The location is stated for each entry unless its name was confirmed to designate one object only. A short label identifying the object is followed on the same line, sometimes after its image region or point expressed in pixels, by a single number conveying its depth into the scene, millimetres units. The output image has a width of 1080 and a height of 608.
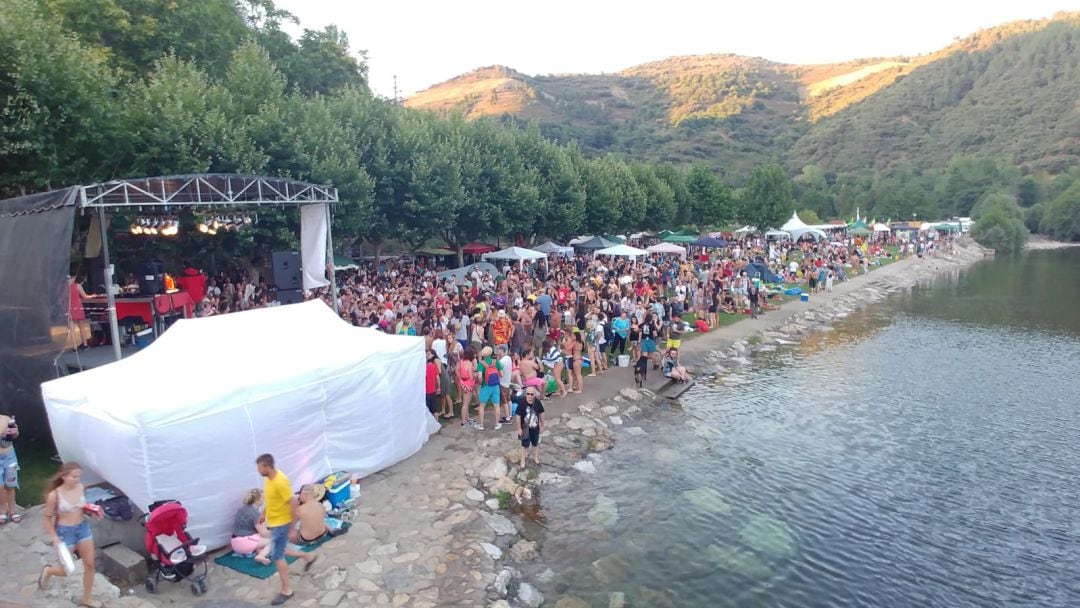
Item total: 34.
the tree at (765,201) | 54062
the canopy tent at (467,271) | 25203
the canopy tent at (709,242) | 38759
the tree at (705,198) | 50250
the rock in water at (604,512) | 9594
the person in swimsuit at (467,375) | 11930
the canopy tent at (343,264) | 23328
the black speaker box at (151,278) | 14070
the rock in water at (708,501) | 10133
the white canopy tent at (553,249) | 32625
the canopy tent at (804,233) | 51269
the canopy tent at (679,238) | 42244
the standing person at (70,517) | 6215
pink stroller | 6832
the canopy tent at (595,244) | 35625
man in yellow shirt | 6719
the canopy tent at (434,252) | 33469
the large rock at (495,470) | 10258
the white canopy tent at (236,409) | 7309
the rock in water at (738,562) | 8547
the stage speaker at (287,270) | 16078
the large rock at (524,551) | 8477
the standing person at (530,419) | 10539
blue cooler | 8562
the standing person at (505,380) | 12336
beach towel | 7199
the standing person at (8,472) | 7781
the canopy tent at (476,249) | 31641
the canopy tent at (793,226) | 52369
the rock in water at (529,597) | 7551
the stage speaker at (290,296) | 16203
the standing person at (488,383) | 12086
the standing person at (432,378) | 12008
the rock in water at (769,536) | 9078
